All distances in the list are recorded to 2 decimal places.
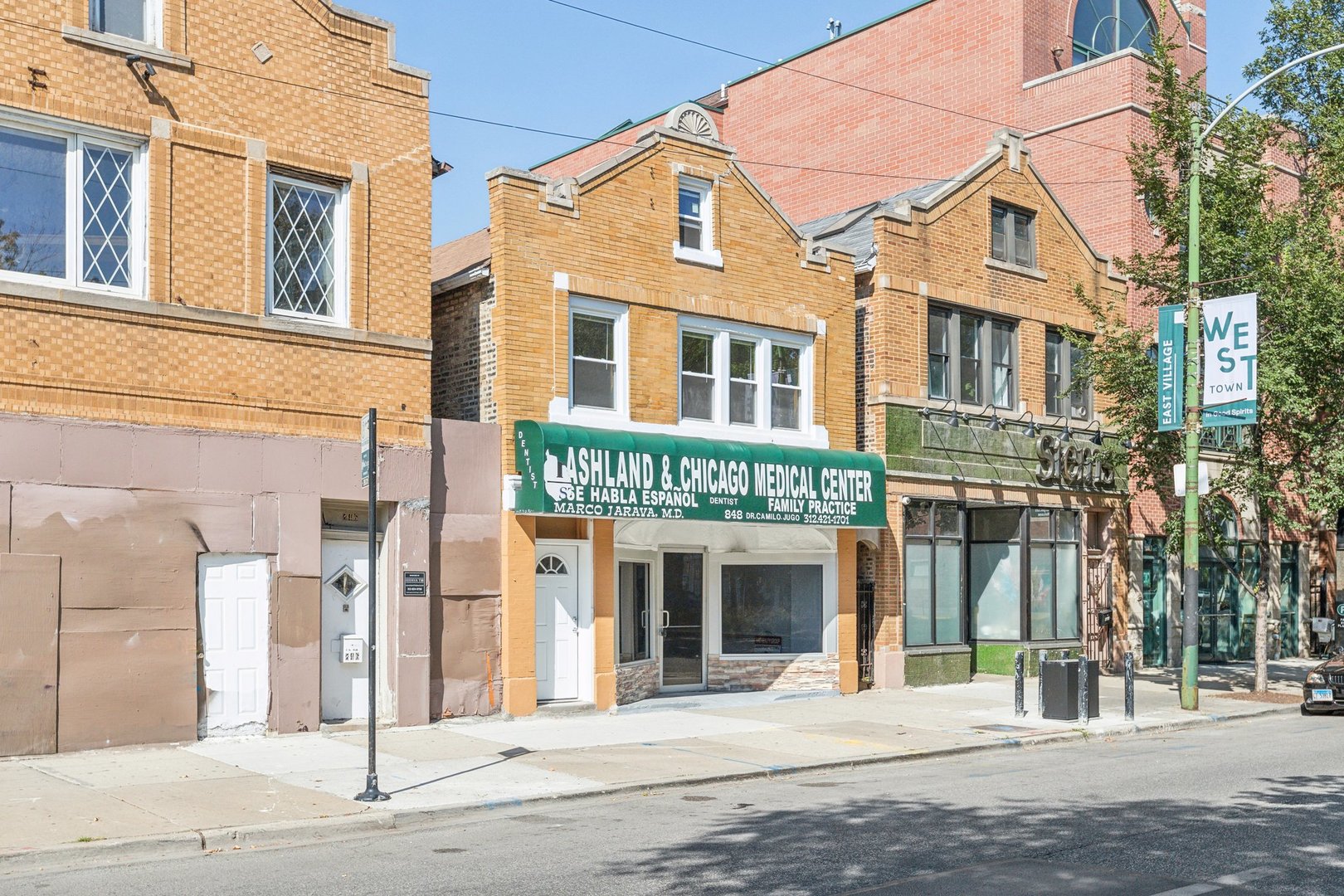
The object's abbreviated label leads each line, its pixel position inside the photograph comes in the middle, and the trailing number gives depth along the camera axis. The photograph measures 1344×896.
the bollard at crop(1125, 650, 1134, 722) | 18.80
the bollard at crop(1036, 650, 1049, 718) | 18.86
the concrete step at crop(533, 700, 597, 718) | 18.20
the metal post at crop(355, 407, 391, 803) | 11.85
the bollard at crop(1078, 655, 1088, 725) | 18.64
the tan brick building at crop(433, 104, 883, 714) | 18.20
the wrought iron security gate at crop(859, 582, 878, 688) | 22.61
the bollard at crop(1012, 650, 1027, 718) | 18.80
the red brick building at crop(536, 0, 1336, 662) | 28.77
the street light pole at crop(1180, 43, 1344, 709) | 20.44
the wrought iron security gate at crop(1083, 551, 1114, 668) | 25.94
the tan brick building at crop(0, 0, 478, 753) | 14.34
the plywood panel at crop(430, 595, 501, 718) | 17.31
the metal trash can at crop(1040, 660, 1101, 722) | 18.66
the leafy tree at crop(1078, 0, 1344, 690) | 21.47
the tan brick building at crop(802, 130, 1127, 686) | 22.80
